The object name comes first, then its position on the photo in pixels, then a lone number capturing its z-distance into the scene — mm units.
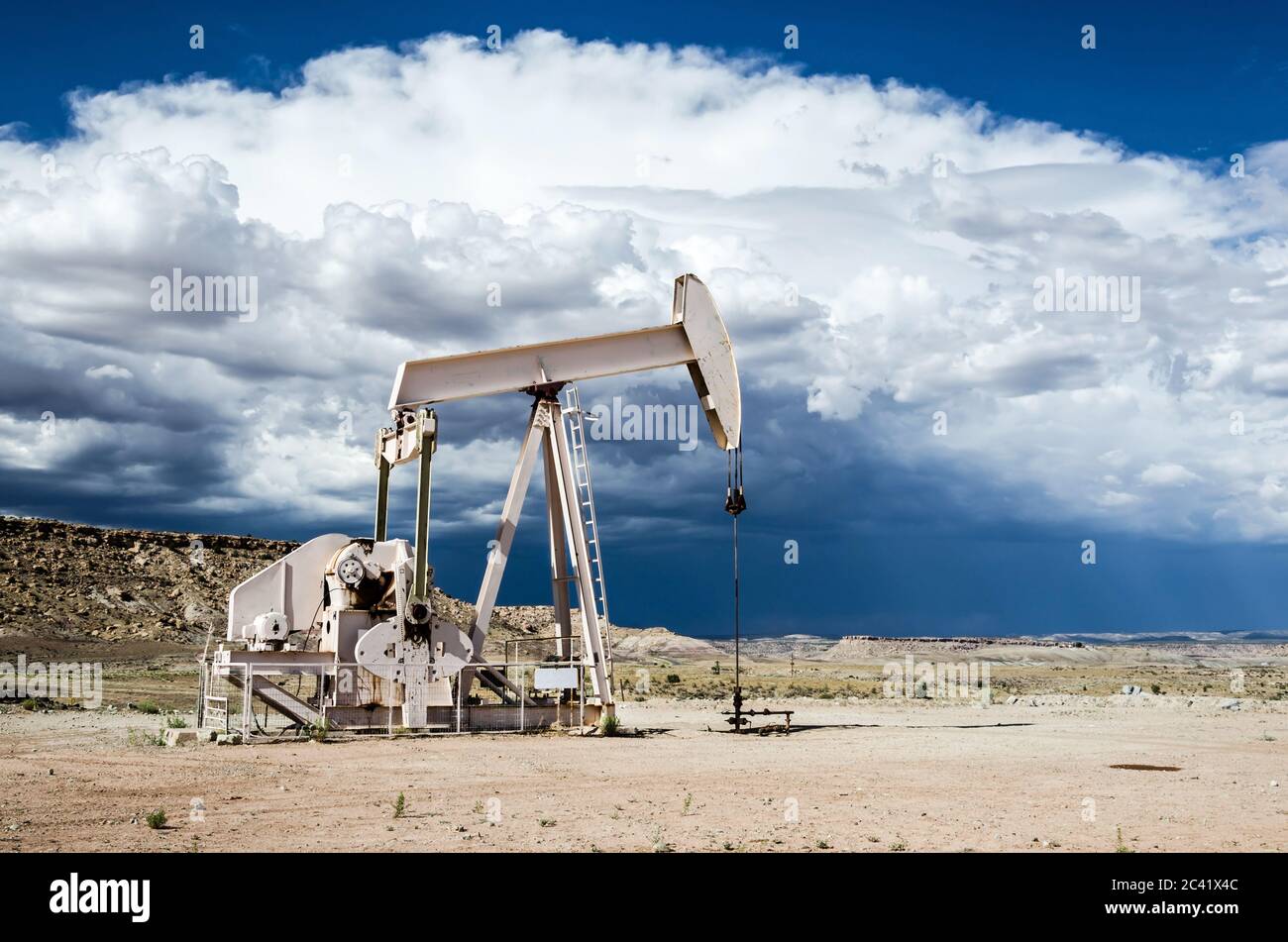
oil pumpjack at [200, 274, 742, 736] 16562
